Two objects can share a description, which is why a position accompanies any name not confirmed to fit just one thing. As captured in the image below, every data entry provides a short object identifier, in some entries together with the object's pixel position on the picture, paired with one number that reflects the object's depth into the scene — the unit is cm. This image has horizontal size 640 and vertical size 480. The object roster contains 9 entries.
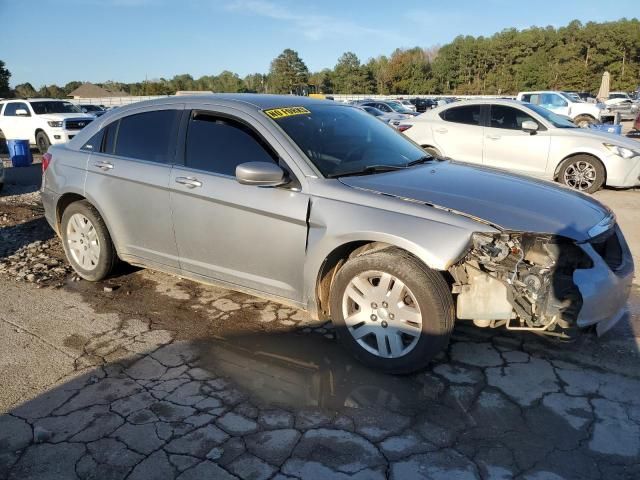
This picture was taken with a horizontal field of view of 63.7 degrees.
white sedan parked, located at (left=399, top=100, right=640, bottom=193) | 866
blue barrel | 1416
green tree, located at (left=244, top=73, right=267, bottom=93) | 9272
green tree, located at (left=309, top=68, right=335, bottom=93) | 9700
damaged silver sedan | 302
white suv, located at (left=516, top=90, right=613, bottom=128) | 2142
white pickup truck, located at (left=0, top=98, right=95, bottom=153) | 1602
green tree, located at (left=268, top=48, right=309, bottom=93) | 10081
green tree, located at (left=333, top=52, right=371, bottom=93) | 9450
